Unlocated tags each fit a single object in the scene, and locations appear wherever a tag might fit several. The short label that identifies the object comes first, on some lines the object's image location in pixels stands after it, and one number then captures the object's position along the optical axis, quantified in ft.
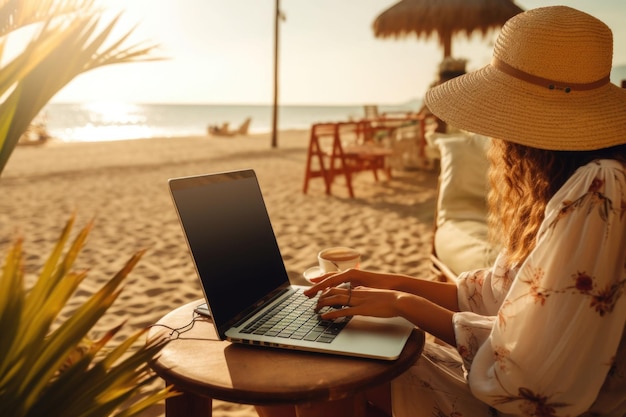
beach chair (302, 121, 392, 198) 21.33
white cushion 9.79
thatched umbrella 28.73
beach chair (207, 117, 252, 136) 68.08
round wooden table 3.09
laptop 3.62
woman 2.94
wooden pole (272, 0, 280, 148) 48.20
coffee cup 5.15
